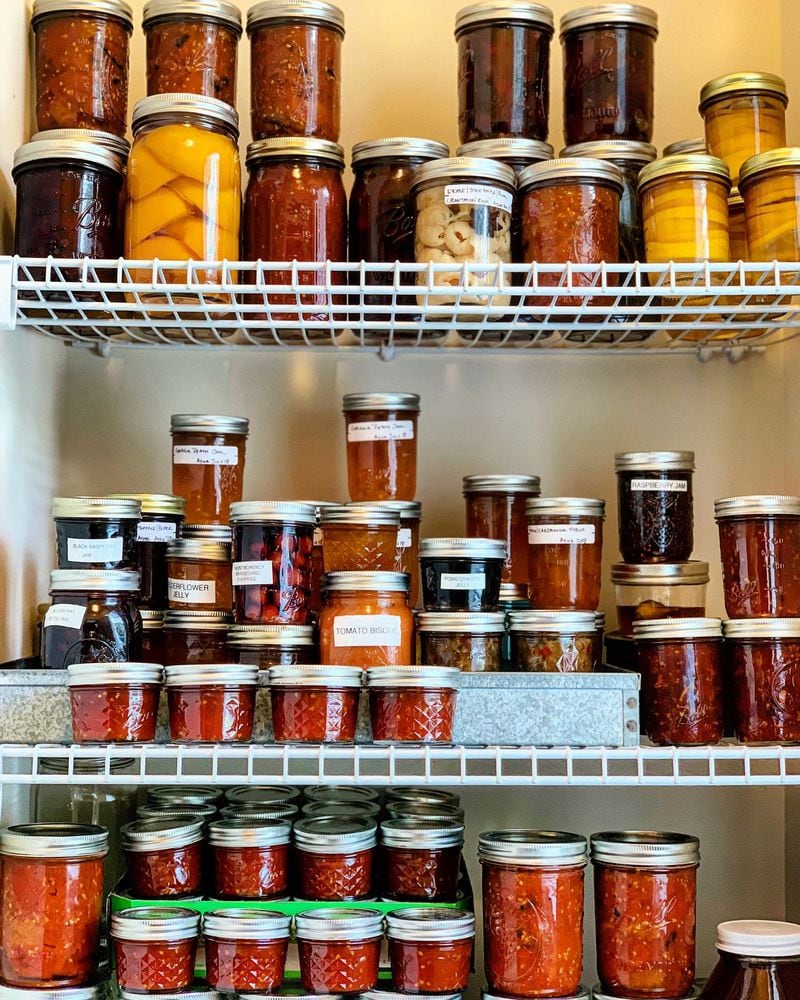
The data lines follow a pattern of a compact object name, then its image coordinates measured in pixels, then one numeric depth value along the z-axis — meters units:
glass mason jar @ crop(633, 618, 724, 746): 1.19
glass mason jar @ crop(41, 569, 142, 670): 1.19
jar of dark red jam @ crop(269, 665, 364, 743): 1.12
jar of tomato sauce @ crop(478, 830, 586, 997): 1.16
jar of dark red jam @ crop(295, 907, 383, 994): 1.14
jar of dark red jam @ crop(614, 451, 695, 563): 1.34
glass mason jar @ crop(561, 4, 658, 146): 1.39
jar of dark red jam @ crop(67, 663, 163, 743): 1.12
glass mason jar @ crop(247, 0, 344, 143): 1.33
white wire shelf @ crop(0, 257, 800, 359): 1.18
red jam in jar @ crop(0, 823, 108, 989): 1.13
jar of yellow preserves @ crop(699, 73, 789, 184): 1.39
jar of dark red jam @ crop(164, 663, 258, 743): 1.13
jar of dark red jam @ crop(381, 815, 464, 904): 1.22
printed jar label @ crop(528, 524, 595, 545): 1.29
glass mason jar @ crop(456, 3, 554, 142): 1.38
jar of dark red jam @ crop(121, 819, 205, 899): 1.20
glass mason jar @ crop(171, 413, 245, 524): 1.39
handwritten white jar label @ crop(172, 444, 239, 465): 1.39
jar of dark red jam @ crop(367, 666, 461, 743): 1.12
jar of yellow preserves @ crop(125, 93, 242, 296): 1.25
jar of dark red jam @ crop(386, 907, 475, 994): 1.14
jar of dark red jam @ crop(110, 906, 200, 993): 1.14
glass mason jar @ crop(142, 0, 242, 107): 1.33
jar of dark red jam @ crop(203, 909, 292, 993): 1.14
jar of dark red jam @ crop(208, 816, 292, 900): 1.20
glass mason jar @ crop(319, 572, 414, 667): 1.19
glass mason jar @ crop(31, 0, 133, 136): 1.34
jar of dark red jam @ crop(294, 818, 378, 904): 1.20
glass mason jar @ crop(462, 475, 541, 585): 1.41
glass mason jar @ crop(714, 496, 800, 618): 1.23
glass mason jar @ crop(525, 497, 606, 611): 1.29
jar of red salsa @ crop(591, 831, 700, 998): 1.17
